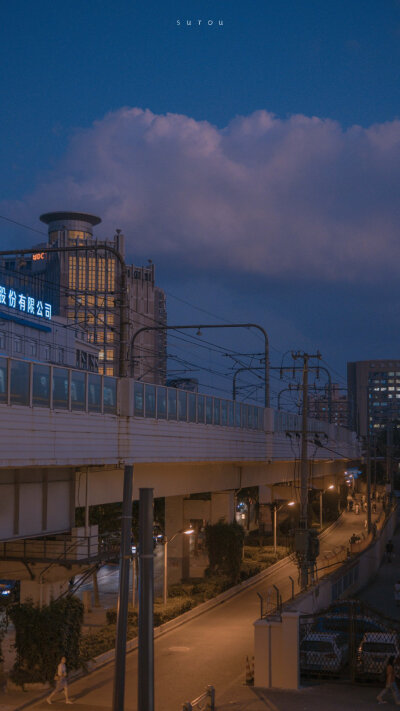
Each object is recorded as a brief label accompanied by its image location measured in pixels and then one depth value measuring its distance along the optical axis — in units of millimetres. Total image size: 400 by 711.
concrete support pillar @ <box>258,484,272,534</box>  63906
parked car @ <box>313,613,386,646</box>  25312
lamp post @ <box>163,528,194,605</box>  35000
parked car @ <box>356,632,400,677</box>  22594
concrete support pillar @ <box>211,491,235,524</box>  46812
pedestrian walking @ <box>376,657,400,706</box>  20203
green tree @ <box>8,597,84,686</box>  22172
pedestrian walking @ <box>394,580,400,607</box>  41656
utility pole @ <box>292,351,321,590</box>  31242
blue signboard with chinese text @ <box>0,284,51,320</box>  63922
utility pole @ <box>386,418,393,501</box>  98762
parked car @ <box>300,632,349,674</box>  23172
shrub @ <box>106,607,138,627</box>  30688
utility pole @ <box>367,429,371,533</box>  63094
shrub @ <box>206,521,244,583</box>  42297
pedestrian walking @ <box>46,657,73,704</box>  20656
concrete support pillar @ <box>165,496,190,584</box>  45750
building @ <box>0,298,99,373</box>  75500
